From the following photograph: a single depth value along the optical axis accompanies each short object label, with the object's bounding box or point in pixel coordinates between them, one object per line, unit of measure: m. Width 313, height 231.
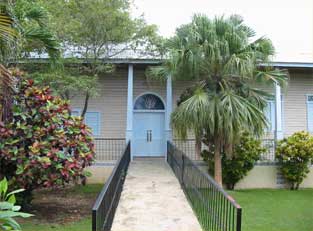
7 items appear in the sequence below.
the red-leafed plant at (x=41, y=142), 7.27
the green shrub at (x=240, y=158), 11.32
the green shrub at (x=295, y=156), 11.48
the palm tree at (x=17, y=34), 5.34
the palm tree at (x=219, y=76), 9.33
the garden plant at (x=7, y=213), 3.41
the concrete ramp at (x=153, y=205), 6.52
